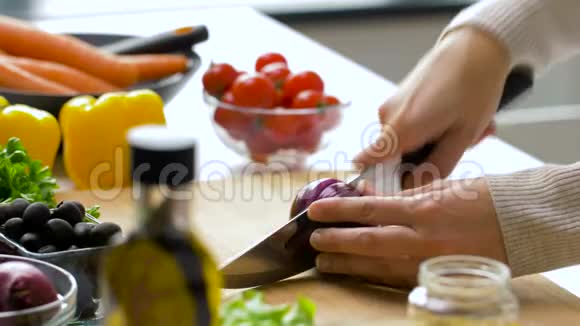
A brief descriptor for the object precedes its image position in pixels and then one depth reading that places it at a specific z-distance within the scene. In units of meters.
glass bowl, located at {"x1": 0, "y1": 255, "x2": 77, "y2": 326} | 0.97
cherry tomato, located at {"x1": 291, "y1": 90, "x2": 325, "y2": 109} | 1.52
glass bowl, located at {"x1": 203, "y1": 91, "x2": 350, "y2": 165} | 1.49
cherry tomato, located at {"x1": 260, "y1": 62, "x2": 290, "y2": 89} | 1.57
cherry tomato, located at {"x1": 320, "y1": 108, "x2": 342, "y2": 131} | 1.51
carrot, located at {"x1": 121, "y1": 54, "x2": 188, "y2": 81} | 1.66
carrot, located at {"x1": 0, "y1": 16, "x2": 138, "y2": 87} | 1.63
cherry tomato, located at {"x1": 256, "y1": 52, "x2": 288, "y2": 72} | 1.62
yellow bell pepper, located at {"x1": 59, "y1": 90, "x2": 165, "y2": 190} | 1.45
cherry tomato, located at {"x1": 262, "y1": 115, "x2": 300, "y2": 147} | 1.49
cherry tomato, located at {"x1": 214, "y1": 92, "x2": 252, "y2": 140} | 1.49
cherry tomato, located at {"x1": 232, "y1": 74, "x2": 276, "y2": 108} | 1.52
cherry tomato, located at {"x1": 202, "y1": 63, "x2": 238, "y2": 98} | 1.56
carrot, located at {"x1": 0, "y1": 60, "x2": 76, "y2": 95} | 1.55
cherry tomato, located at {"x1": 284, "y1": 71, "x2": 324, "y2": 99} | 1.55
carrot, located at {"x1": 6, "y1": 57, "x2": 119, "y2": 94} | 1.59
